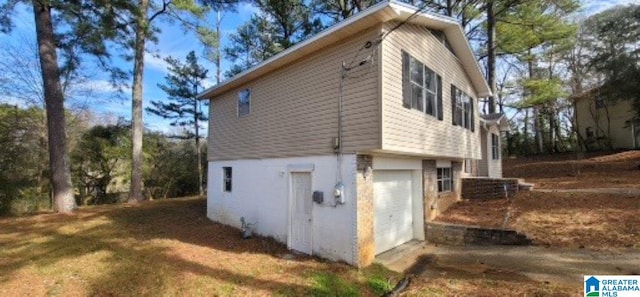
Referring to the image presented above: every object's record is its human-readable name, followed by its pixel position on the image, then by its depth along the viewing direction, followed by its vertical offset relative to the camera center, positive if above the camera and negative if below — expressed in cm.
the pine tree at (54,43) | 1342 +480
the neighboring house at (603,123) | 2420 +292
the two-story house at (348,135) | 766 +75
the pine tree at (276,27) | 1944 +785
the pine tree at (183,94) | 2434 +499
